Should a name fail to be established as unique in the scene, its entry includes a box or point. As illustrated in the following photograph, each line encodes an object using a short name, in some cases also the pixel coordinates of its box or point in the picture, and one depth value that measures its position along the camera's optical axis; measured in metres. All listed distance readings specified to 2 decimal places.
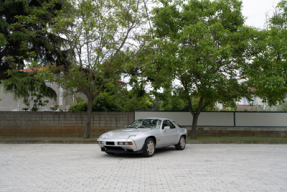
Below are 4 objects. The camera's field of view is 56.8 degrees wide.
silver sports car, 8.61
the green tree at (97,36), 13.83
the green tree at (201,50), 13.34
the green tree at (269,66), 13.48
